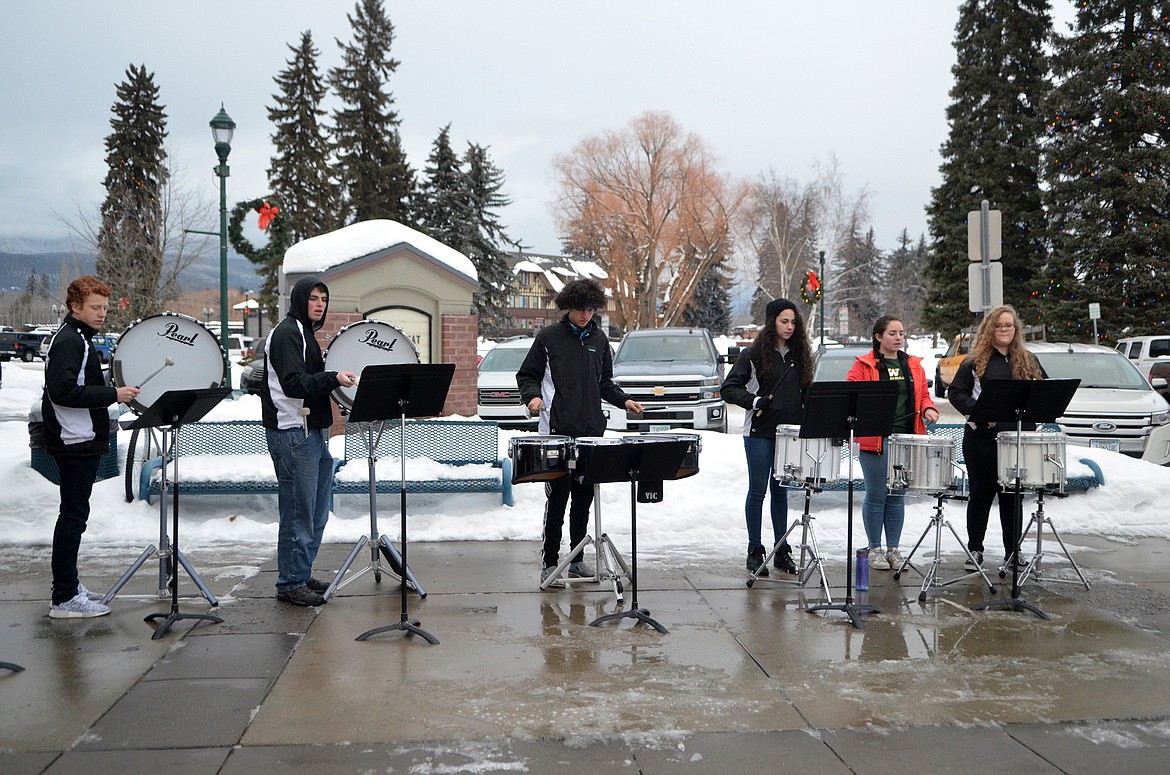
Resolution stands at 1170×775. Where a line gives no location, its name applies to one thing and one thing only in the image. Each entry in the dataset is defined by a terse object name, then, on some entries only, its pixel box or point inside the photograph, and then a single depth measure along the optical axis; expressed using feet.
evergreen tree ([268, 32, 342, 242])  160.76
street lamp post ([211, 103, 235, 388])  60.39
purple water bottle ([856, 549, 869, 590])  23.31
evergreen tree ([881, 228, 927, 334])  333.42
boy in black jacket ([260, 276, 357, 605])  21.08
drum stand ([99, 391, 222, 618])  21.00
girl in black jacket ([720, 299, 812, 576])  24.47
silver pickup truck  57.31
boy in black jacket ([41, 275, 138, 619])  19.76
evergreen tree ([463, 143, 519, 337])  165.99
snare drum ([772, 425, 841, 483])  22.88
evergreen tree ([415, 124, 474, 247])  162.61
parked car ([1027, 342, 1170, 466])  46.32
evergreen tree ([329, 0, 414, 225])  166.20
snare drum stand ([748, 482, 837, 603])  23.03
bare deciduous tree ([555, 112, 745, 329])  164.35
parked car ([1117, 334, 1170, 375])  83.04
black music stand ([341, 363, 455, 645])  19.38
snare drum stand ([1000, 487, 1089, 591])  23.71
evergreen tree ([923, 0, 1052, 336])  121.19
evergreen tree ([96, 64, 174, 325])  101.50
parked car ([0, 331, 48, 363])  170.60
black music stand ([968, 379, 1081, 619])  21.88
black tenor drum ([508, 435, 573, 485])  20.89
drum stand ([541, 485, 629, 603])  22.34
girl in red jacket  25.30
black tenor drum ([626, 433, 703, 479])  20.93
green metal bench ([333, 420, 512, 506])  30.81
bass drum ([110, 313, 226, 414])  21.89
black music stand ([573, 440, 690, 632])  19.85
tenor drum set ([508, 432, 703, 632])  19.88
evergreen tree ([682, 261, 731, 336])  253.03
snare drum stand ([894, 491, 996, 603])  23.09
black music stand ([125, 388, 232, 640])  19.69
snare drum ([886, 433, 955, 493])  22.72
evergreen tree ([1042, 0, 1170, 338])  96.68
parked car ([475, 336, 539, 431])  56.95
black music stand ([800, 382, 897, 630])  21.04
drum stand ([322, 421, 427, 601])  22.24
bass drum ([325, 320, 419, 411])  23.94
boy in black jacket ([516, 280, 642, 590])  23.31
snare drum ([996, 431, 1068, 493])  22.36
